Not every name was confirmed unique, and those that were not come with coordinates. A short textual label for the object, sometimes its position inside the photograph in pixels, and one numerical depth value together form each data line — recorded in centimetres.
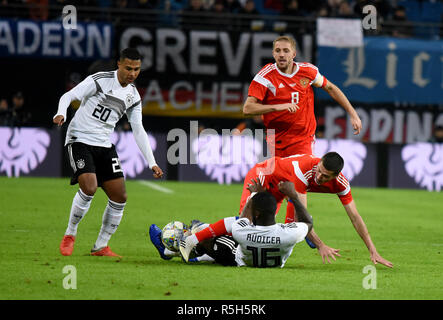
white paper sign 3966
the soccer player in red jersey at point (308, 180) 1516
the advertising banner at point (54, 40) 3766
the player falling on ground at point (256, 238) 1445
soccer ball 1596
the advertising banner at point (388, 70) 4069
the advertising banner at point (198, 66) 3906
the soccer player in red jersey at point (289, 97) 1758
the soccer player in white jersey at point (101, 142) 1639
